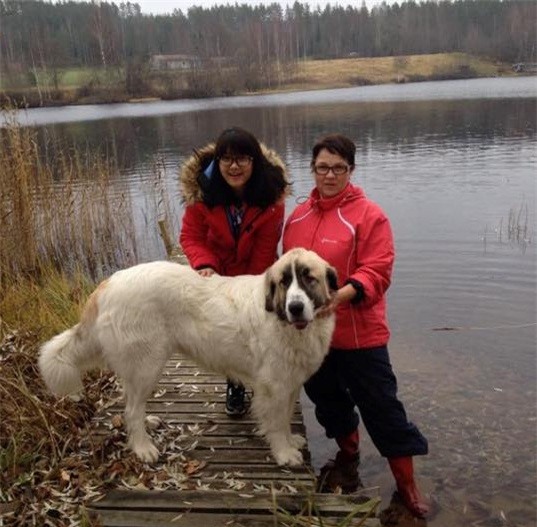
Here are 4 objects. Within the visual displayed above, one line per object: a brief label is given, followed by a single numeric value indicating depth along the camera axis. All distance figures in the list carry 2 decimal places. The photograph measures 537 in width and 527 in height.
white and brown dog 3.85
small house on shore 72.75
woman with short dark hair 3.76
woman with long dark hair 4.12
